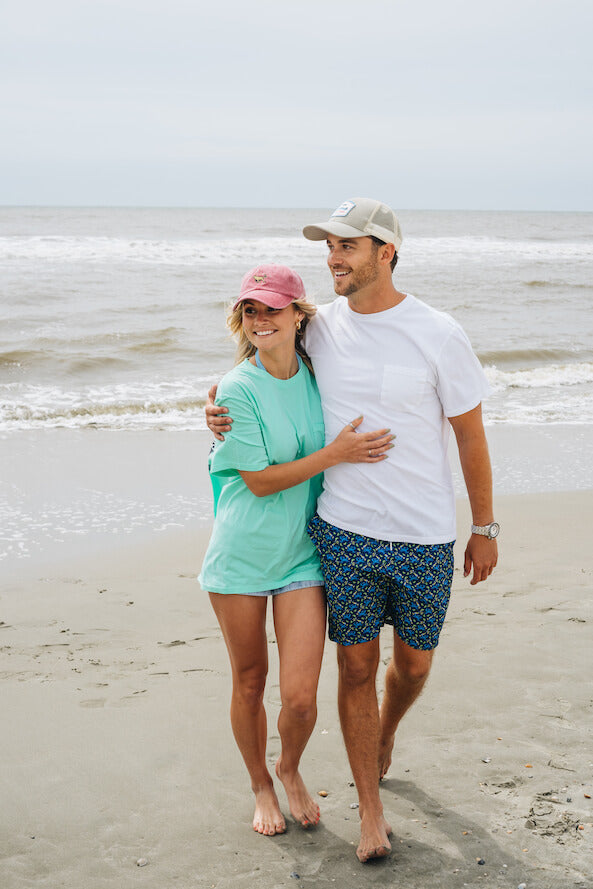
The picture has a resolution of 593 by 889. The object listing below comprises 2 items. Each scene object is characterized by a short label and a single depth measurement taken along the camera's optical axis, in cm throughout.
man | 288
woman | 283
